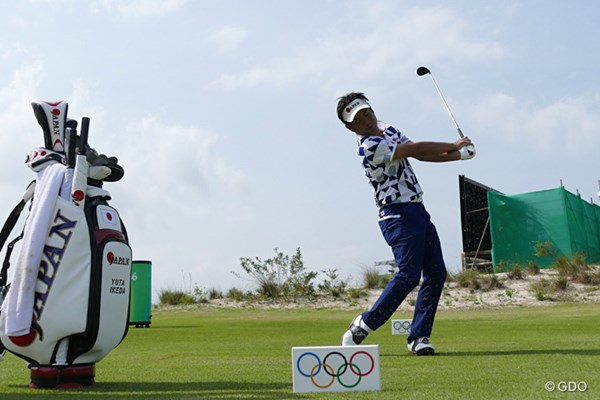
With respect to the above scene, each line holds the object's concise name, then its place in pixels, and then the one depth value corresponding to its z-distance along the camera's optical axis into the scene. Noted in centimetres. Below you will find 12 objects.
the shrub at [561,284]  1470
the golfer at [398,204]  471
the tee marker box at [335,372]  299
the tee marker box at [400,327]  603
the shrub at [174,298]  1716
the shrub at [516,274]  1590
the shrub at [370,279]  1688
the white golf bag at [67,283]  349
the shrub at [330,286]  1684
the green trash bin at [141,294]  1156
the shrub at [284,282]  1684
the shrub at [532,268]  1623
